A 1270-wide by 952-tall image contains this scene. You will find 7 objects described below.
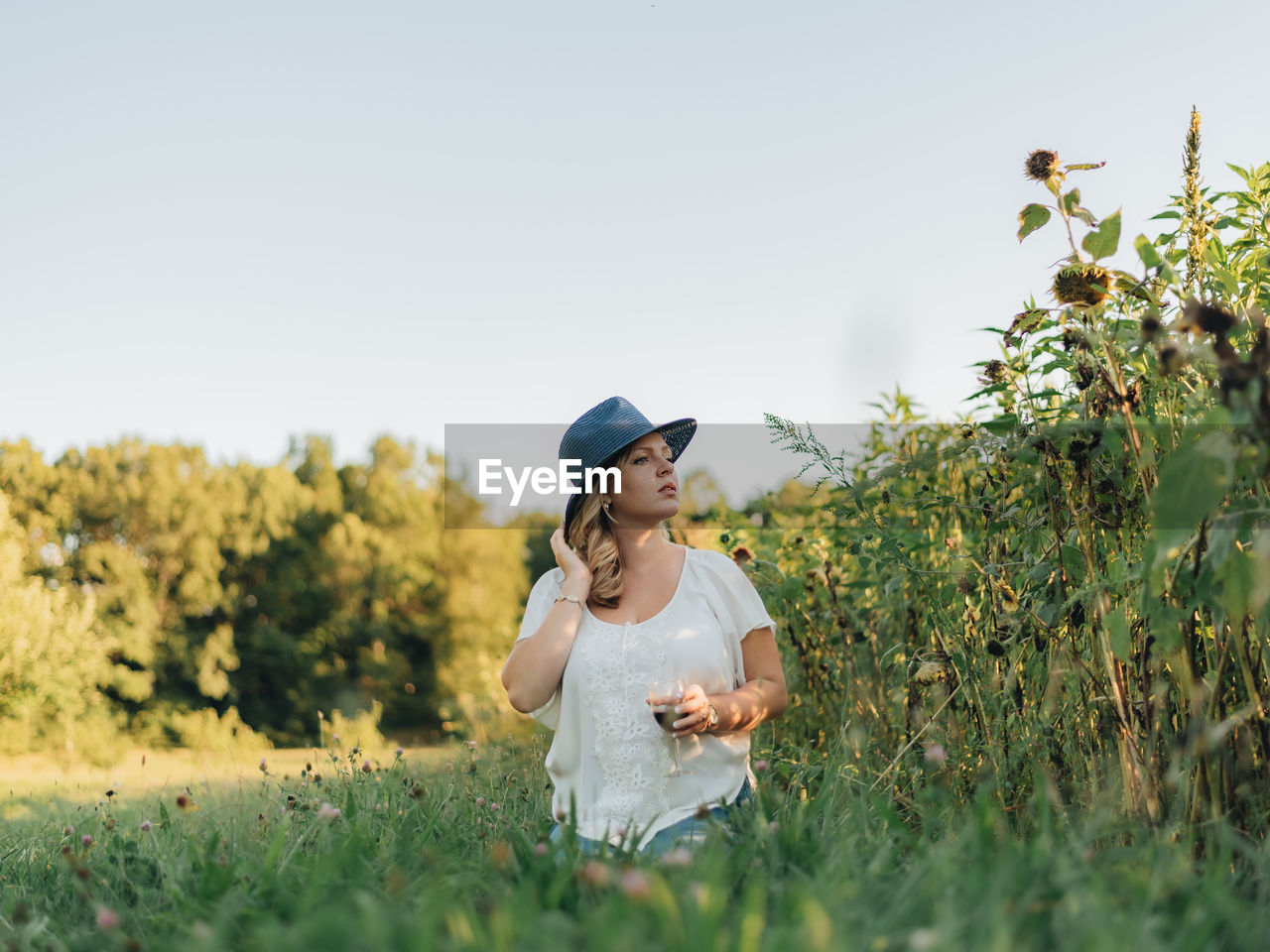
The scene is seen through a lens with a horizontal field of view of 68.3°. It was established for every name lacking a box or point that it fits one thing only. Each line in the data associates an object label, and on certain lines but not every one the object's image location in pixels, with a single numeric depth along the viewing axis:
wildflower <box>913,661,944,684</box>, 2.51
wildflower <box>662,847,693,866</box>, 1.50
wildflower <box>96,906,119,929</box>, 1.48
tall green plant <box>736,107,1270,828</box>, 1.56
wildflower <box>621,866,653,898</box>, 1.20
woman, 2.53
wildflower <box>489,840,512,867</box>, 1.58
